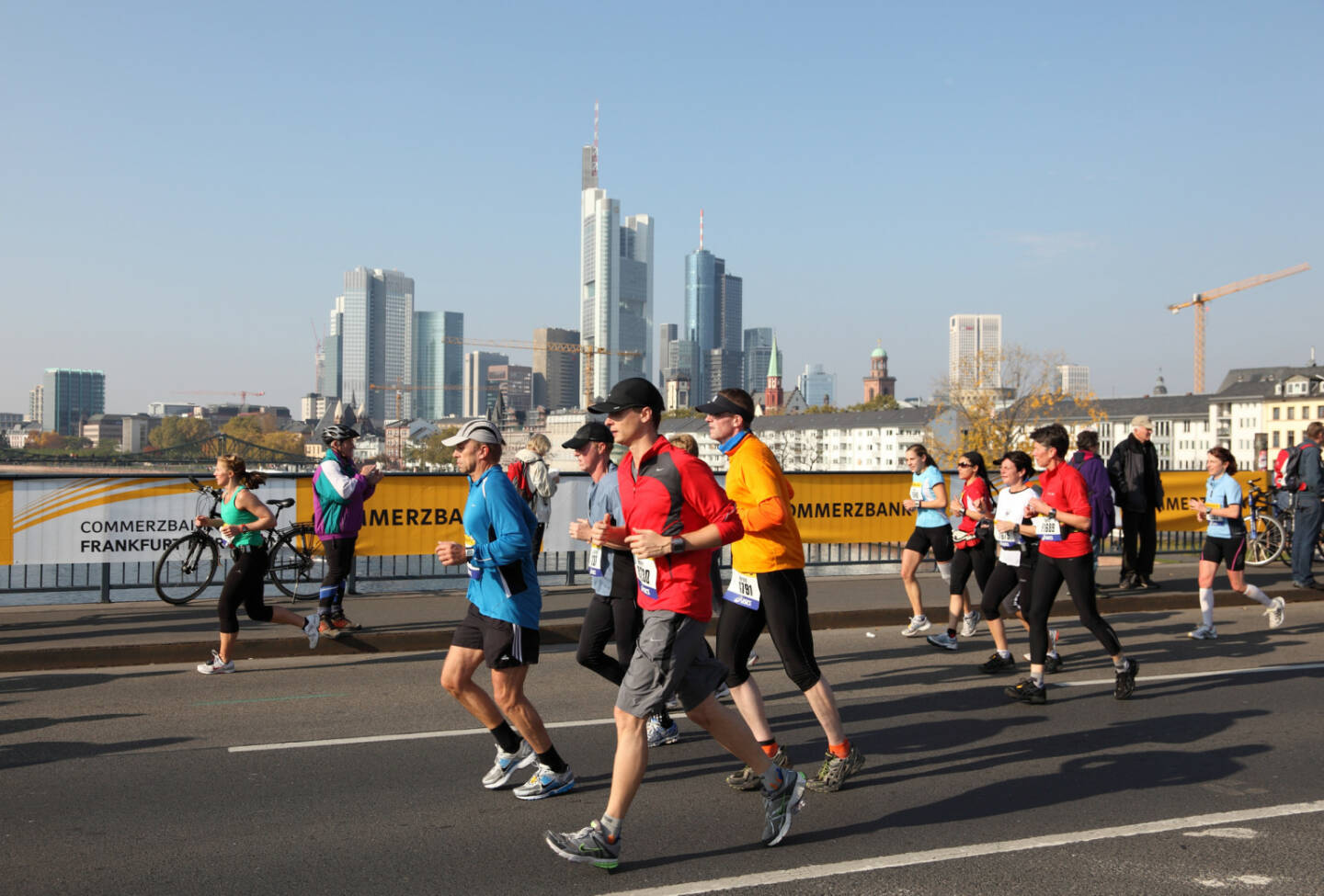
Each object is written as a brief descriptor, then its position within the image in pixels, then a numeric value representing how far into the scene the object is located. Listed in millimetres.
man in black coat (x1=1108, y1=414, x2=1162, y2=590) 14344
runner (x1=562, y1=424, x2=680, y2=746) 6684
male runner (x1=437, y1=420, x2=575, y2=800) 5598
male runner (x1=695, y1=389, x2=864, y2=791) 5750
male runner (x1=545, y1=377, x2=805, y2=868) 4598
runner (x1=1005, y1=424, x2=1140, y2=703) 7871
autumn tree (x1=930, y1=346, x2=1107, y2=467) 61000
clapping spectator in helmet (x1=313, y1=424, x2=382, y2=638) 9820
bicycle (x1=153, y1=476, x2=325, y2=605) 12484
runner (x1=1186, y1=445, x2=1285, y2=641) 10797
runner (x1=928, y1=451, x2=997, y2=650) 9969
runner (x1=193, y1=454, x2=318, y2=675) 8695
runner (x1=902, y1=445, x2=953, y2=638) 10422
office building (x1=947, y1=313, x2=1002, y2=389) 62844
